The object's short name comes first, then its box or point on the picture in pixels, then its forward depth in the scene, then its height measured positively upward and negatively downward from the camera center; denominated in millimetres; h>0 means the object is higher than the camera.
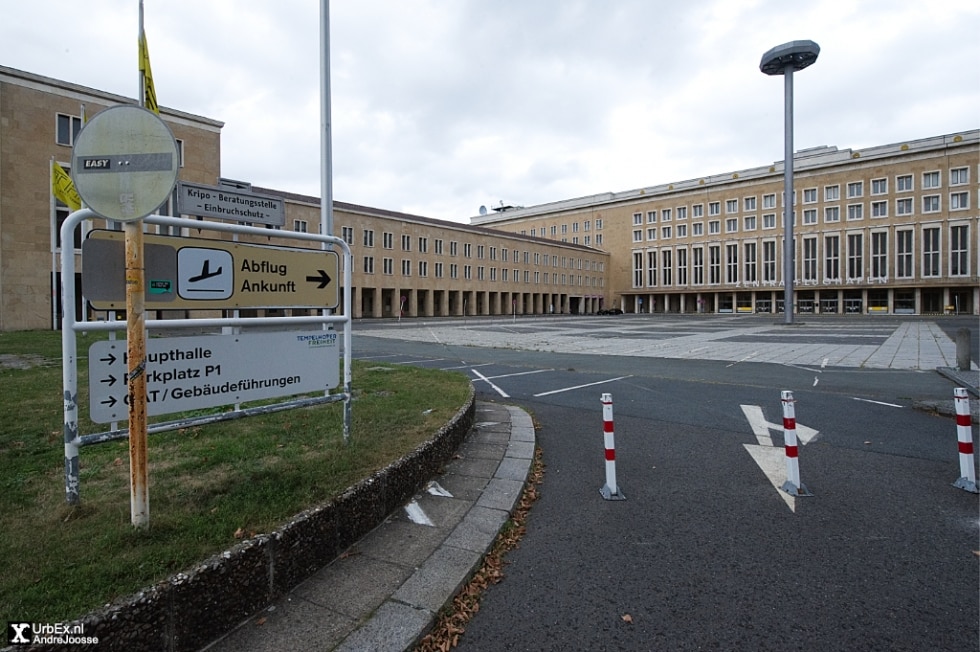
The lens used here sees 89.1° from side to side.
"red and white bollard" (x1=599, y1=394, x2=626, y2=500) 4590 -1316
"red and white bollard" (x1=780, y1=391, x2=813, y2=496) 4539 -1252
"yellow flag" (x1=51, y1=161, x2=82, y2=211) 7484 +2455
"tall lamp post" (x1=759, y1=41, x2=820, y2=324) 41594 +22777
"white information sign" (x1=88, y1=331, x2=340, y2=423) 3471 -361
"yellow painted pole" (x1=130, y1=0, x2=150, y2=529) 3053 -290
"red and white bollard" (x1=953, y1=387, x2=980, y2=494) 4566 -1148
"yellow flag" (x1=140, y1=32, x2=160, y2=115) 3549 +1817
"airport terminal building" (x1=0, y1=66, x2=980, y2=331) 33594 +10970
